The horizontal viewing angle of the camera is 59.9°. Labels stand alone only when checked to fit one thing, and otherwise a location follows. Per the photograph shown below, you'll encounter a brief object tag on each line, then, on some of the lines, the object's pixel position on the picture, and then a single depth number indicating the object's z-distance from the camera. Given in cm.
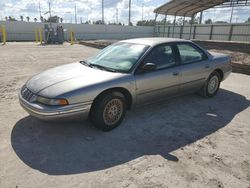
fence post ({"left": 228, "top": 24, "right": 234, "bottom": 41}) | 2062
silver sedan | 325
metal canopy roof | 1990
